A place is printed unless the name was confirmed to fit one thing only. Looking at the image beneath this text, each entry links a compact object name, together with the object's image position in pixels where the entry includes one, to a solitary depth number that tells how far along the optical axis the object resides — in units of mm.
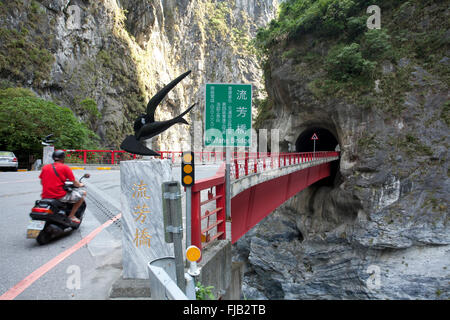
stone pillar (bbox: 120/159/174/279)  2863
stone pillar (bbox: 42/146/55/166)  12703
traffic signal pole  3287
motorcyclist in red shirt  3941
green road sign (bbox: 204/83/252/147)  4465
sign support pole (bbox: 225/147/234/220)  4672
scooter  3789
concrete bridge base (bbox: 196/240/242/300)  3416
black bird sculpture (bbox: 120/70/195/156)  3449
